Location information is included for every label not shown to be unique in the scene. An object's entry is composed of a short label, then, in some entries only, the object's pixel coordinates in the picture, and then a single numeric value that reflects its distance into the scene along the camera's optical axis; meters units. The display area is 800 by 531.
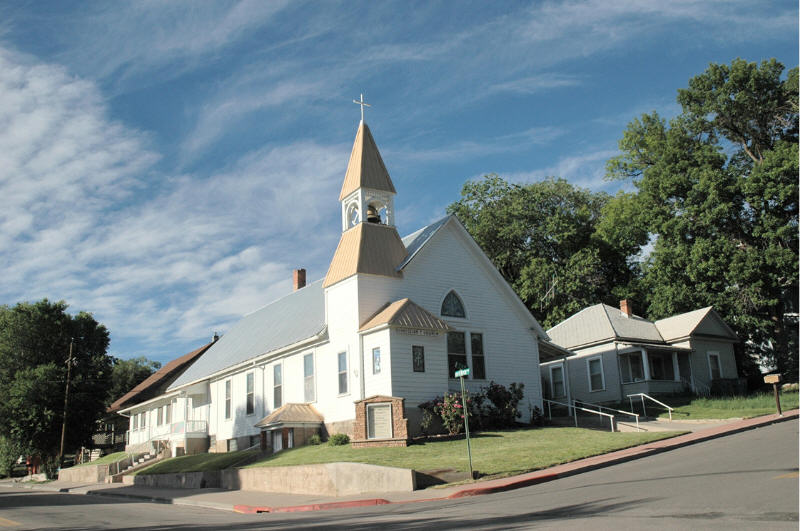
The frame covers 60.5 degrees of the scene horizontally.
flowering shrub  22.69
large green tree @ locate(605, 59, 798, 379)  37.69
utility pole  41.16
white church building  23.39
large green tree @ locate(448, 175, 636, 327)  46.94
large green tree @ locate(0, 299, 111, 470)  42.41
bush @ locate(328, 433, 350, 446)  23.22
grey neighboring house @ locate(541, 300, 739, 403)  35.41
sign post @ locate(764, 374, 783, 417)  22.39
